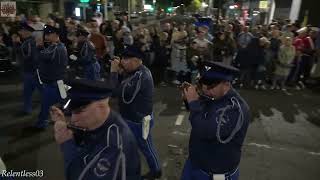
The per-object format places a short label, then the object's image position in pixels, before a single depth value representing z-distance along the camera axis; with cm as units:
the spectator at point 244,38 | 807
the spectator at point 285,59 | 759
